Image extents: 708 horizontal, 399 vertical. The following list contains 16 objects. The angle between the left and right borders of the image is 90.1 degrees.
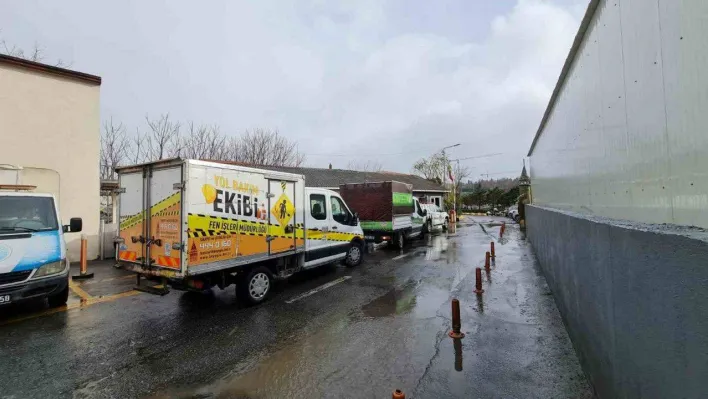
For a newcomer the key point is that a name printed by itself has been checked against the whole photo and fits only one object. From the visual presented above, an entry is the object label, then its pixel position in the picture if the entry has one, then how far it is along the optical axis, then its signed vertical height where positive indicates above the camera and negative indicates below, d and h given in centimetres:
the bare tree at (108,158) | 2440 +395
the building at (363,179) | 3002 +296
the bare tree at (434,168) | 5388 +616
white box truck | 601 -24
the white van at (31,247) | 574 -54
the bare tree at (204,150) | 2877 +525
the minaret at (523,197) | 2275 +55
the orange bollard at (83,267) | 948 -145
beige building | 1119 +290
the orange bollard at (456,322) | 514 -172
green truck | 1441 +0
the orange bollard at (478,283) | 762 -169
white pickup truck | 2106 -80
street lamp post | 5156 +651
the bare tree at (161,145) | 2623 +506
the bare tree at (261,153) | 3347 +577
